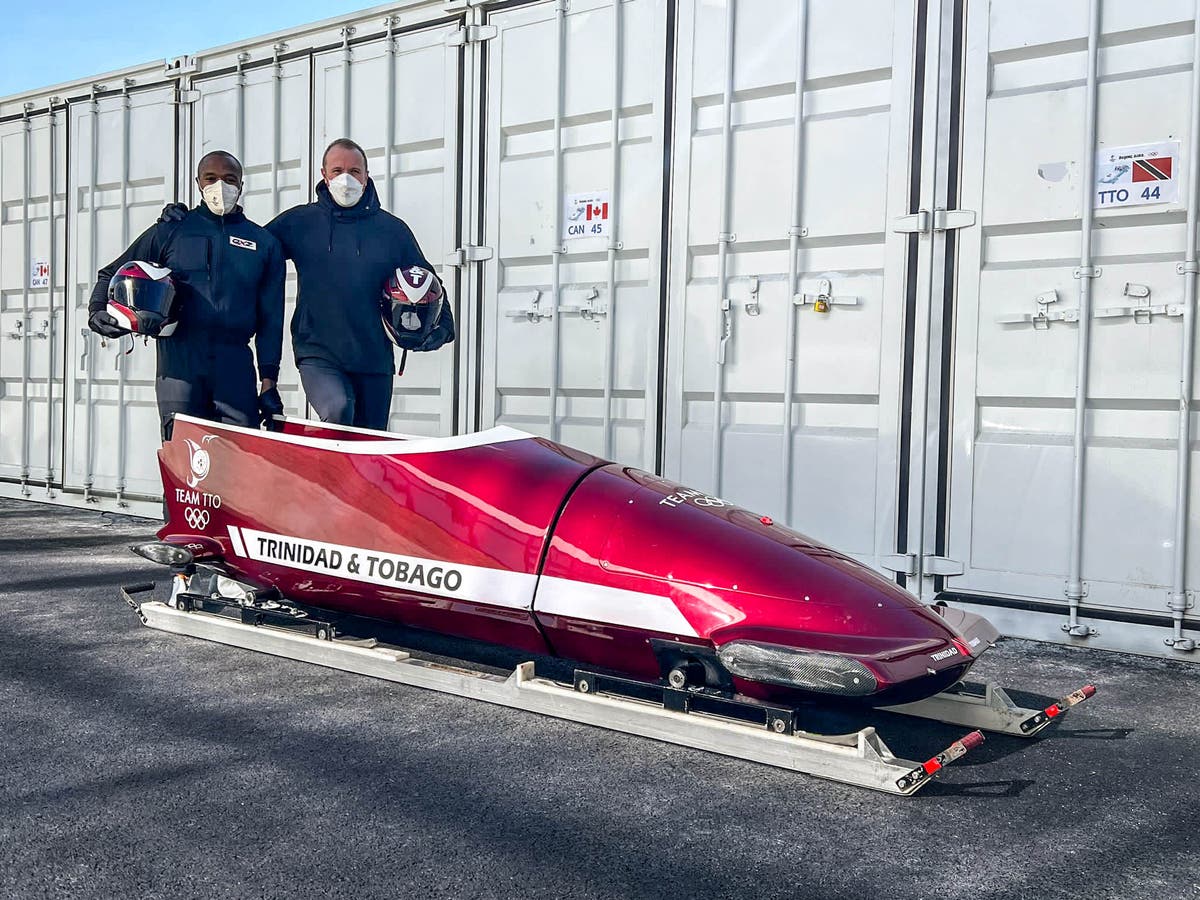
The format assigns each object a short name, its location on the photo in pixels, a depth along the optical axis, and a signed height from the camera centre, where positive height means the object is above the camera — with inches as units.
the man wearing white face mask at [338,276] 193.2 +20.5
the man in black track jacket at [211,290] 183.9 +16.6
